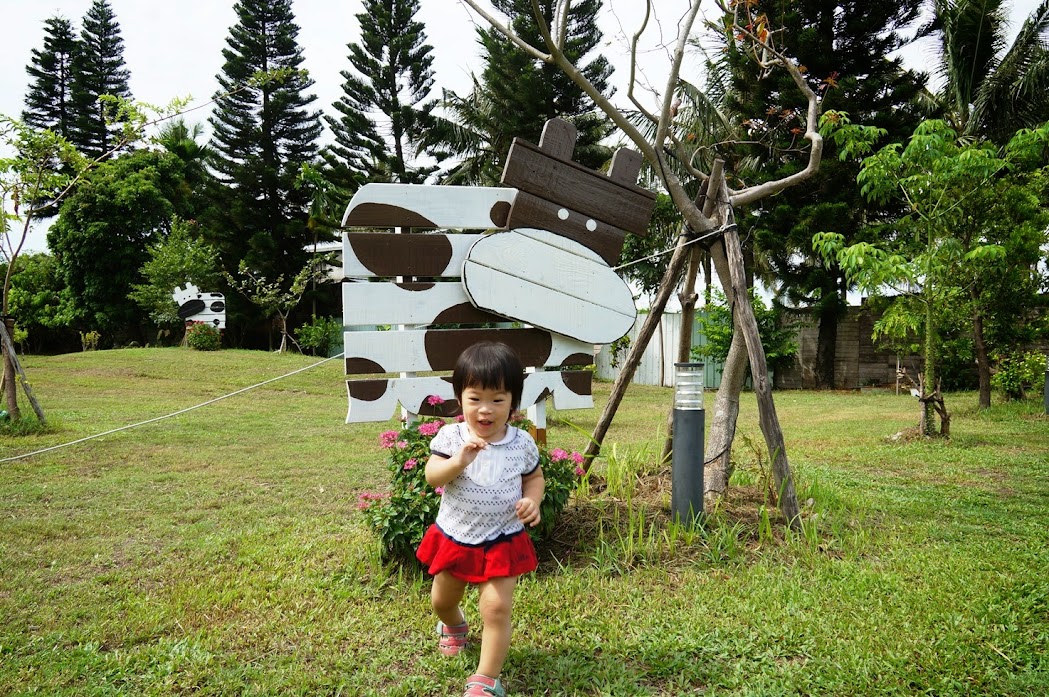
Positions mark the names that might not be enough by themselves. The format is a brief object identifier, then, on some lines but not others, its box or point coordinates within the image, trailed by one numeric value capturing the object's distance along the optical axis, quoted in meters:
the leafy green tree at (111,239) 18.59
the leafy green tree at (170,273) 17.62
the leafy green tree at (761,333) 12.76
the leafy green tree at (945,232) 5.92
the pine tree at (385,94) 18.08
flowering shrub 2.73
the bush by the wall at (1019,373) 9.27
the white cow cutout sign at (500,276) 3.35
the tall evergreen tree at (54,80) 21.00
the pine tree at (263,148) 19.95
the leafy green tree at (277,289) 18.84
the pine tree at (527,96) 15.91
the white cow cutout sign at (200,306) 17.31
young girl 1.88
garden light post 3.02
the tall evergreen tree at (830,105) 12.96
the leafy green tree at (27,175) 6.31
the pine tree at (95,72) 21.02
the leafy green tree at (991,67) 13.88
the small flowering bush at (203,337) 16.25
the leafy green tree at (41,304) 19.59
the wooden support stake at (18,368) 5.93
